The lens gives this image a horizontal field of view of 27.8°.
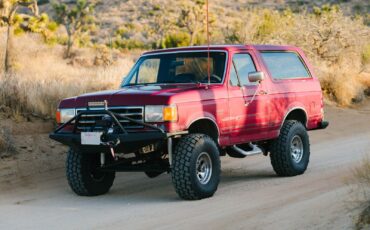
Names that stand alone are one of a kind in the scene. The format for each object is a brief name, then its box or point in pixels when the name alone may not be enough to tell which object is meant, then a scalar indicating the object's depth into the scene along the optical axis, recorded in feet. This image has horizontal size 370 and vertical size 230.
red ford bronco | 29.66
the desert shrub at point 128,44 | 173.78
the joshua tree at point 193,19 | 150.52
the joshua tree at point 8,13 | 89.76
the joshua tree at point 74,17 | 155.12
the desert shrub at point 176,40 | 150.00
